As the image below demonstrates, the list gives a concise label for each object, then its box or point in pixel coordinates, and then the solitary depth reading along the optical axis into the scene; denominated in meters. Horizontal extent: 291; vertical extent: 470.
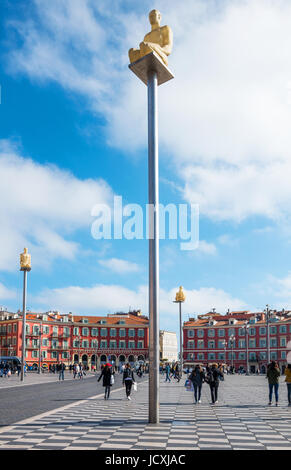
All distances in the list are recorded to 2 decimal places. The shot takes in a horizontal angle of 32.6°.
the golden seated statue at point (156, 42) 13.41
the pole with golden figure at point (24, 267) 42.46
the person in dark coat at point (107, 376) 20.78
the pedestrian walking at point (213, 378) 18.39
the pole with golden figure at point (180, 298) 54.78
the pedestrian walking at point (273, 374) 18.00
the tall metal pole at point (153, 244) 12.51
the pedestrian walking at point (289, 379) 17.83
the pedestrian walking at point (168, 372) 40.13
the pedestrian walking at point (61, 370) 45.56
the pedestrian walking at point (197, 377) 18.84
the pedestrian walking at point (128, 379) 21.08
